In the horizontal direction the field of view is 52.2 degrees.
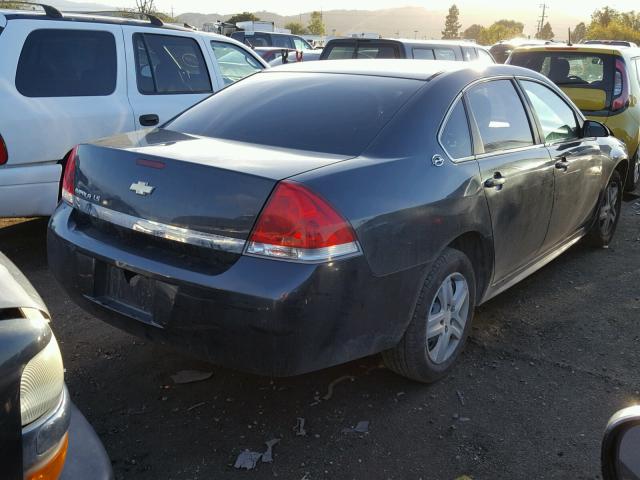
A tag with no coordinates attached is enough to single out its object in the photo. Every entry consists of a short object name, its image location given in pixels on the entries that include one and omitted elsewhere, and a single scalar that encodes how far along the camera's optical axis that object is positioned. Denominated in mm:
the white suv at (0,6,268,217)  4793
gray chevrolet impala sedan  2615
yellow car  7566
